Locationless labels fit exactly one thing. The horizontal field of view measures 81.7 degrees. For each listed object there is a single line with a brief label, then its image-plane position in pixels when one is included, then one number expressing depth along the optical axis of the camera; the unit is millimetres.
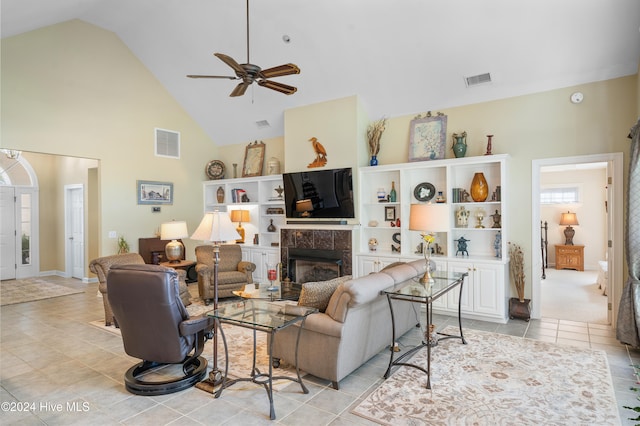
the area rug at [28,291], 6663
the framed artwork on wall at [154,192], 7648
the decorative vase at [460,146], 5613
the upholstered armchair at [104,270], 4918
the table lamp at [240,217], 7953
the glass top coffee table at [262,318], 2809
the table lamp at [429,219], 4035
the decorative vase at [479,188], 5410
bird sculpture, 6625
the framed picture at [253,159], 8141
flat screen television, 6367
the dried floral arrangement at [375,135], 6441
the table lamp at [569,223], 9578
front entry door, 8680
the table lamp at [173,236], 6938
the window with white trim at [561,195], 9812
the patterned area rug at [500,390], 2744
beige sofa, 3141
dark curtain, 3975
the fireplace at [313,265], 6402
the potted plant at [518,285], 5164
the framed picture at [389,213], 6363
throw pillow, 3348
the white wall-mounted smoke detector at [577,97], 4969
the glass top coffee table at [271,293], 4348
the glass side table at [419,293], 3328
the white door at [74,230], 8867
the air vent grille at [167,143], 7973
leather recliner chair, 3000
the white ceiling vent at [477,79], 5301
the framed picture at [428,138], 5930
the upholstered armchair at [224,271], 6121
